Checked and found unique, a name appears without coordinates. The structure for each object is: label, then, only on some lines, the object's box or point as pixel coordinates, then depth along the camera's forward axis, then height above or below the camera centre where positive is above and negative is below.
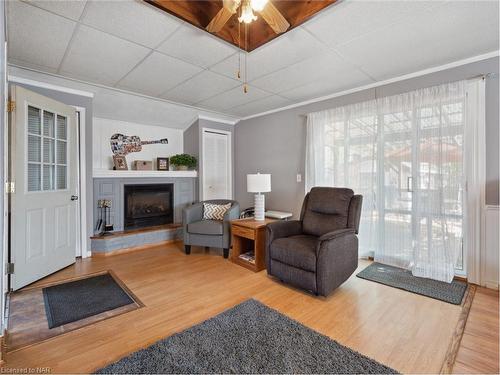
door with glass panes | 2.44 +0.01
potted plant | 4.47 +0.46
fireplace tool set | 3.76 -0.50
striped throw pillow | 3.72 -0.38
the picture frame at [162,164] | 4.43 +0.41
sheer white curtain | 2.59 +0.18
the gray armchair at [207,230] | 3.38 -0.62
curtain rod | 2.41 +1.10
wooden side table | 2.90 -0.70
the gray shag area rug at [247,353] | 1.41 -1.05
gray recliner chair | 2.21 -0.57
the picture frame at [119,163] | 3.98 +0.39
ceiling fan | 1.51 +1.18
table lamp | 3.23 -0.02
